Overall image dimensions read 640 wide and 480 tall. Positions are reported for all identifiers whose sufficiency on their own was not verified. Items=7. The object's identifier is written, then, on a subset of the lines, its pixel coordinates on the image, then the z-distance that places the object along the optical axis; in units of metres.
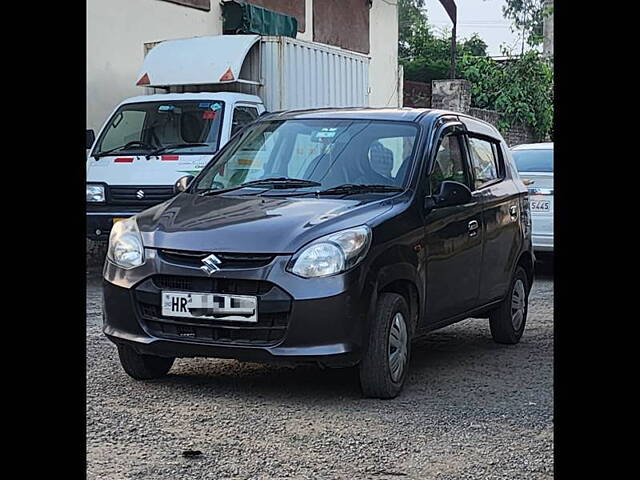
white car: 11.72
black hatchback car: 5.67
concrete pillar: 23.97
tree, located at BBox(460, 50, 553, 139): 26.86
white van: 11.50
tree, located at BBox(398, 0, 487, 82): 31.72
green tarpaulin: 17.03
